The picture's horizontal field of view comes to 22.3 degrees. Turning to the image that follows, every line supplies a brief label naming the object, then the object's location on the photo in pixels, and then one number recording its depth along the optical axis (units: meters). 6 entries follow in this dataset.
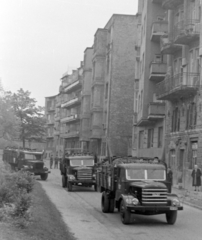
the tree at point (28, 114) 77.94
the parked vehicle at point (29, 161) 40.42
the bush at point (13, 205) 12.84
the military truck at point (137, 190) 16.44
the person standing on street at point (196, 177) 29.88
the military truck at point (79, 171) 30.67
